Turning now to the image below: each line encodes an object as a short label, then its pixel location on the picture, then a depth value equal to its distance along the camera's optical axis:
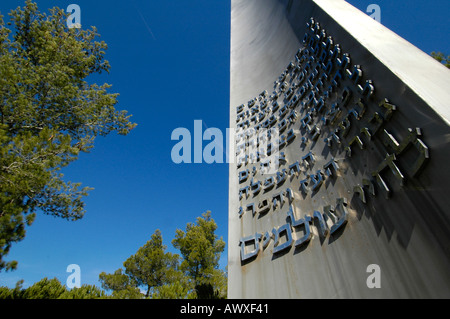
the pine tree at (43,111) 4.66
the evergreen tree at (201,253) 13.50
